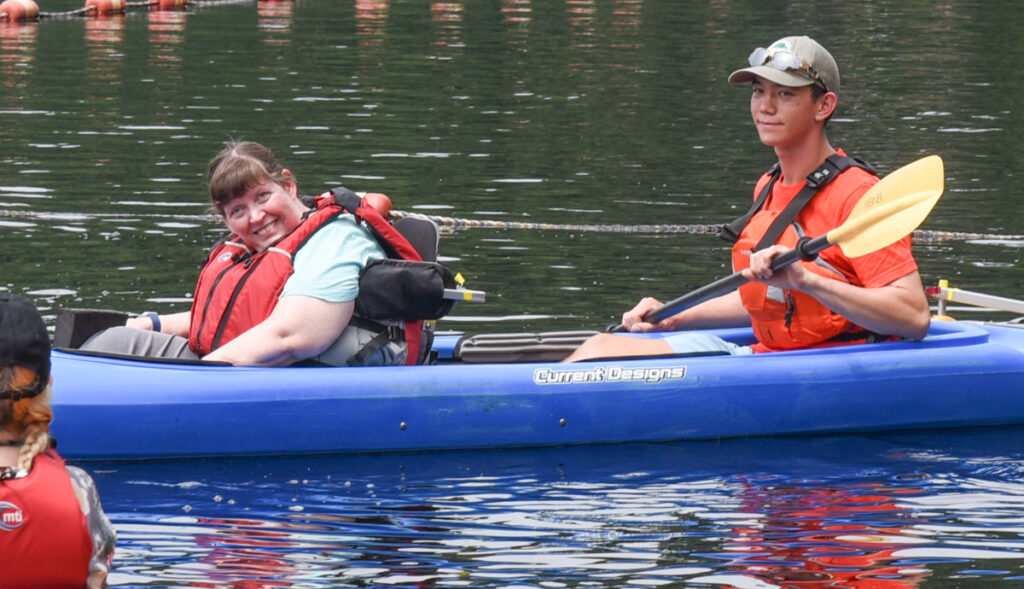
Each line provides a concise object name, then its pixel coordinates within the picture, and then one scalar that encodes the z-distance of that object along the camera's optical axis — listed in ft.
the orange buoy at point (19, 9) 166.61
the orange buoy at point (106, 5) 174.19
